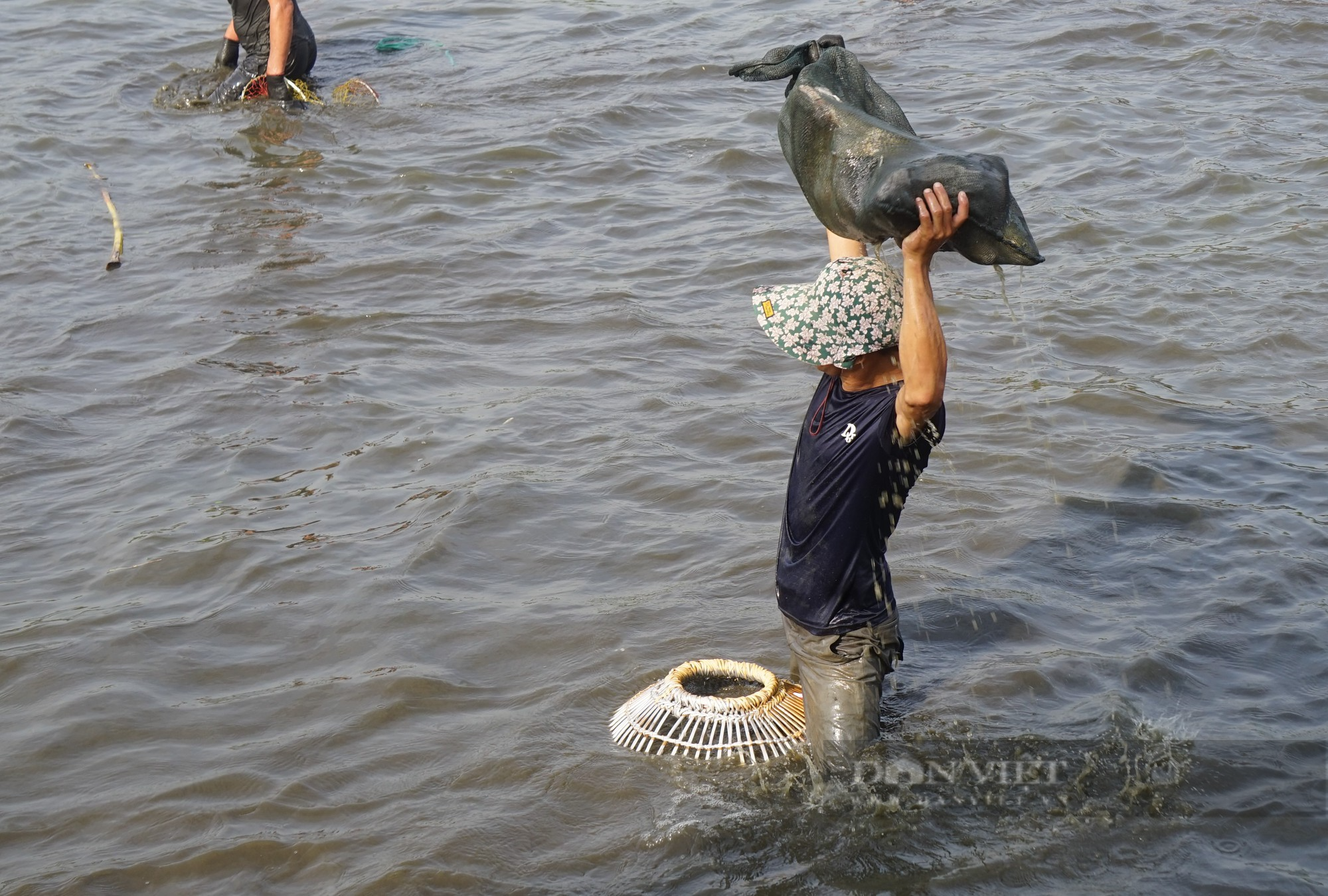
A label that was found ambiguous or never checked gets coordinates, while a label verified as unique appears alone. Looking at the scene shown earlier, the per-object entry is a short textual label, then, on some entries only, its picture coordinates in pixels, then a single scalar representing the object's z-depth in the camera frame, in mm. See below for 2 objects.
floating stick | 7414
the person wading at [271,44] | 10211
